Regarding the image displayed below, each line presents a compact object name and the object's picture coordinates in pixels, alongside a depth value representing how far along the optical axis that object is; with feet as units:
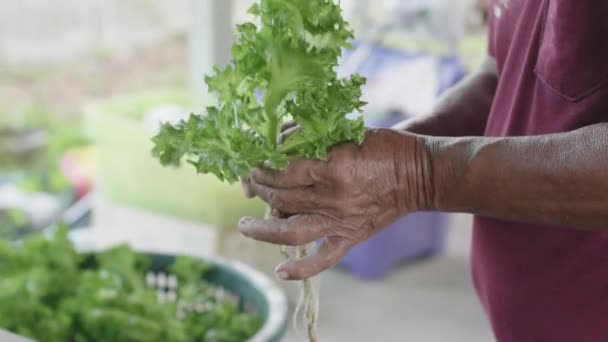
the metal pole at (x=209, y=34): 8.84
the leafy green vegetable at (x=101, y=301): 5.24
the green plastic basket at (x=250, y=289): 5.26
